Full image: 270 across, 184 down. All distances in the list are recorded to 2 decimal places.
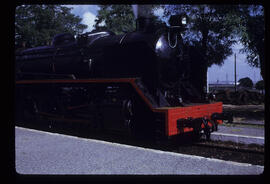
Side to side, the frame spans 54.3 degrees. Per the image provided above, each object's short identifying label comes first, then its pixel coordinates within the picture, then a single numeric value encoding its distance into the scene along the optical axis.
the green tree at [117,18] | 22.51
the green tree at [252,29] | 10.19
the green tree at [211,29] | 10.65
